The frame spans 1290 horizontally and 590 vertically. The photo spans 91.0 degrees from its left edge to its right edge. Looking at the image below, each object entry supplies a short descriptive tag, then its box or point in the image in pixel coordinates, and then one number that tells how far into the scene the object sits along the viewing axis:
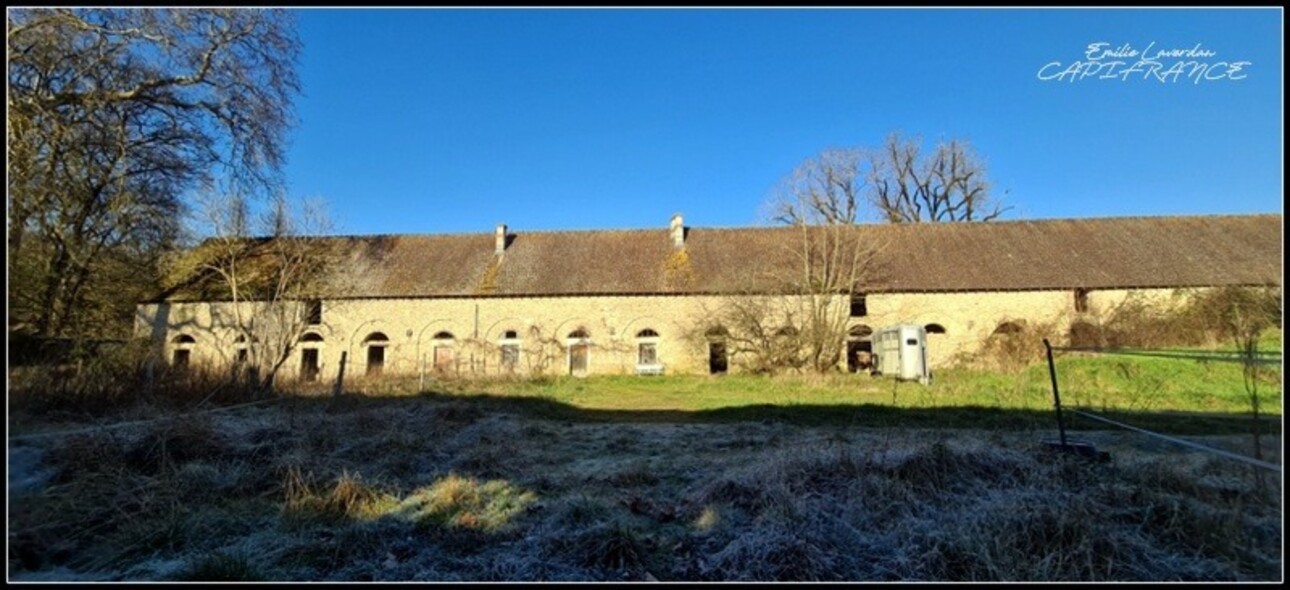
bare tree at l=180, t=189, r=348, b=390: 22.84
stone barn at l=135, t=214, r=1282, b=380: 22.69
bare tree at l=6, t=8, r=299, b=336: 12.33
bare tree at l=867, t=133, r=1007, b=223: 39.22
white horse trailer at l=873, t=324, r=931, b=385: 18.34
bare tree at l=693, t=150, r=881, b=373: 21.70
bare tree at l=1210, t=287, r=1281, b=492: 15.58
